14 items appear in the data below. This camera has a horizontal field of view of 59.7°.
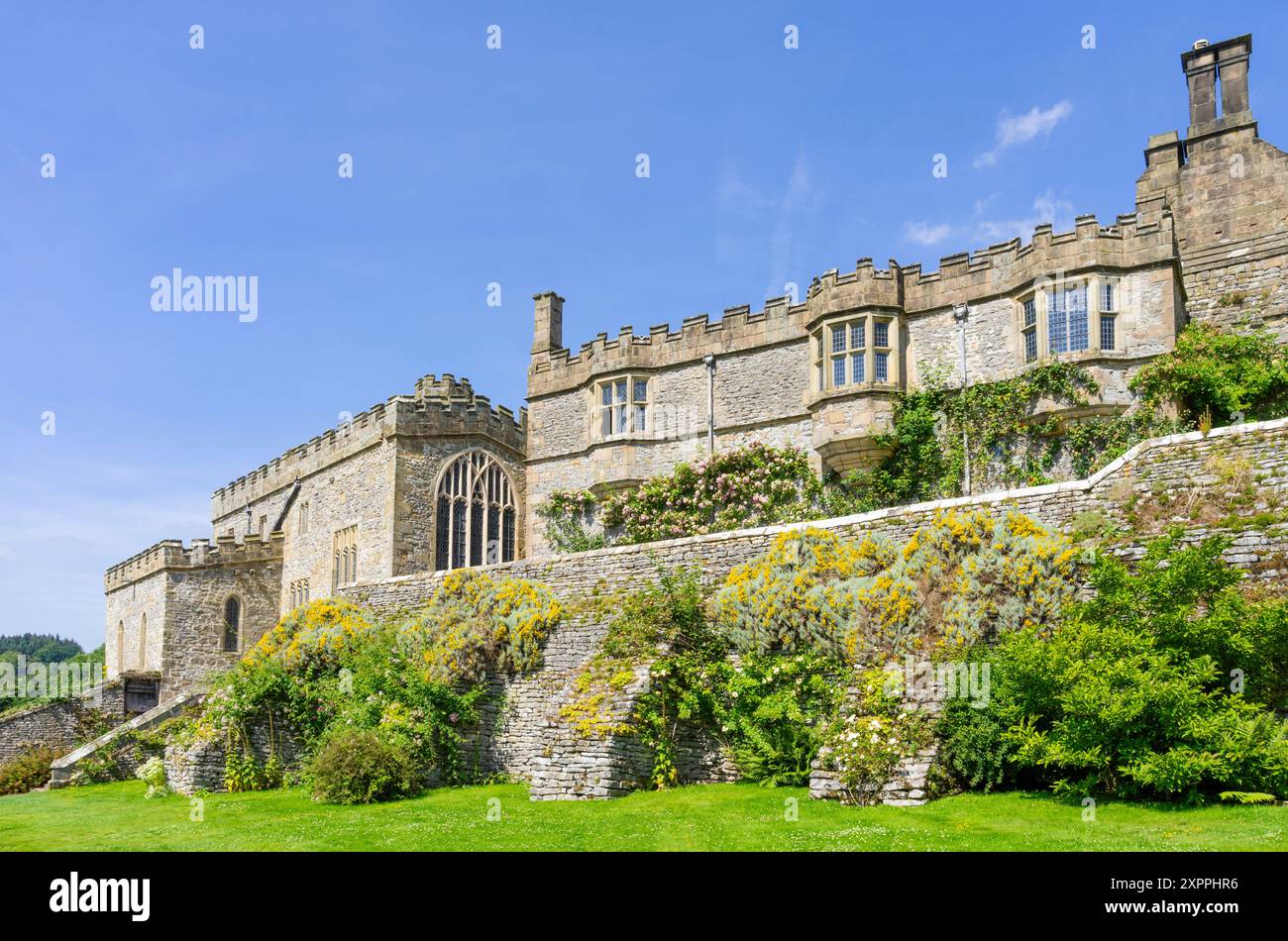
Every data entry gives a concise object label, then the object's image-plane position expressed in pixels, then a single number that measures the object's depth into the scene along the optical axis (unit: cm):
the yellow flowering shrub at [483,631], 2050
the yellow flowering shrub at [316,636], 2252
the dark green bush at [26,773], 2662
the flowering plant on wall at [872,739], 1405
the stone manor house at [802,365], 2422
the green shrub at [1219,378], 2297
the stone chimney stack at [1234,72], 2861
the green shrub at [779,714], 1616
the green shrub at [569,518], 3044
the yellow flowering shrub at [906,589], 1586
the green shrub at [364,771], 1747
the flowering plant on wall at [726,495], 2675
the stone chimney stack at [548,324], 3338
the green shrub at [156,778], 2189
